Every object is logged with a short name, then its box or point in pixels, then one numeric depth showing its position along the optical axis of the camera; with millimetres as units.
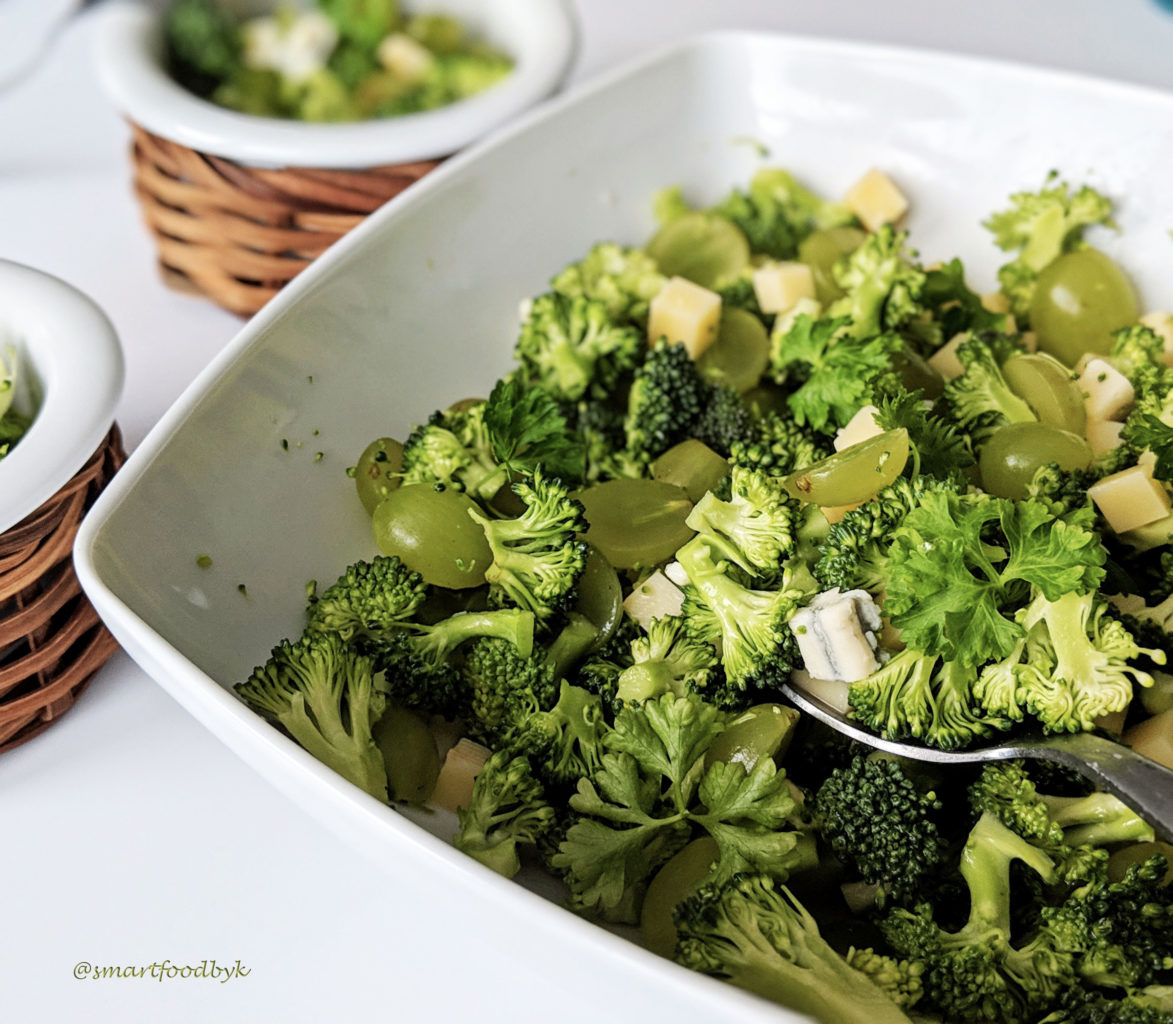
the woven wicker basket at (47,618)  458
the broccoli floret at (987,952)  432
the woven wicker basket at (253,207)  547
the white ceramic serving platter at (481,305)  426
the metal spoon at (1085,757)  428
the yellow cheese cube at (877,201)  553
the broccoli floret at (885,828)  442
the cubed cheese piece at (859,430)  475
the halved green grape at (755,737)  453
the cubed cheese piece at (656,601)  475
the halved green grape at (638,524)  479
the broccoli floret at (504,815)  441
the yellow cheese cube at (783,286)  533
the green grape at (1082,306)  526
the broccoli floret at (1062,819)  444
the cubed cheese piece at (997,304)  542
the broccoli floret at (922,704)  450
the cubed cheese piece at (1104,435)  497
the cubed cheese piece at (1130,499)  469
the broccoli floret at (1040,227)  538
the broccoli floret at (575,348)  518
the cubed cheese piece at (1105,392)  499
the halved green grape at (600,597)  476
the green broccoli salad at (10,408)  474
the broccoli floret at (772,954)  419
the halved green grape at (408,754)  454
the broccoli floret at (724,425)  507
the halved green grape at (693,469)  493
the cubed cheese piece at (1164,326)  517
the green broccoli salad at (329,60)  611
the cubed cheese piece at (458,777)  456
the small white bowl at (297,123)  539
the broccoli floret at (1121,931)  434
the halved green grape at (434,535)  470
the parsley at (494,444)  484
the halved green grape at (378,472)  486
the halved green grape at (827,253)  542
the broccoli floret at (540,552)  466
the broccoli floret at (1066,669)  442
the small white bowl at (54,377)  451
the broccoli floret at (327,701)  446
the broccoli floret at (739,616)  458
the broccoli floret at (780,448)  482
